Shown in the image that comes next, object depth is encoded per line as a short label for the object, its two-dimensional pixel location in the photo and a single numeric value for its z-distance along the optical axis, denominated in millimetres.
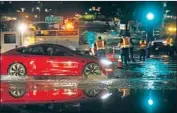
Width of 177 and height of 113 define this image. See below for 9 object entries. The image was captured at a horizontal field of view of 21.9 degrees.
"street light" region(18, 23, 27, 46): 29400
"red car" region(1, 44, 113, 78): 16906
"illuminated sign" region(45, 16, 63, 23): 31988
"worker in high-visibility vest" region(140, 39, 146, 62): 28077
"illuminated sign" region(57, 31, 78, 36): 31641
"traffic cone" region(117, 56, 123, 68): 23188
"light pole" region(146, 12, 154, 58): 24641
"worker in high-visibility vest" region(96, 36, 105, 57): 25578
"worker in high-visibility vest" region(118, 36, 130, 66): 24016
